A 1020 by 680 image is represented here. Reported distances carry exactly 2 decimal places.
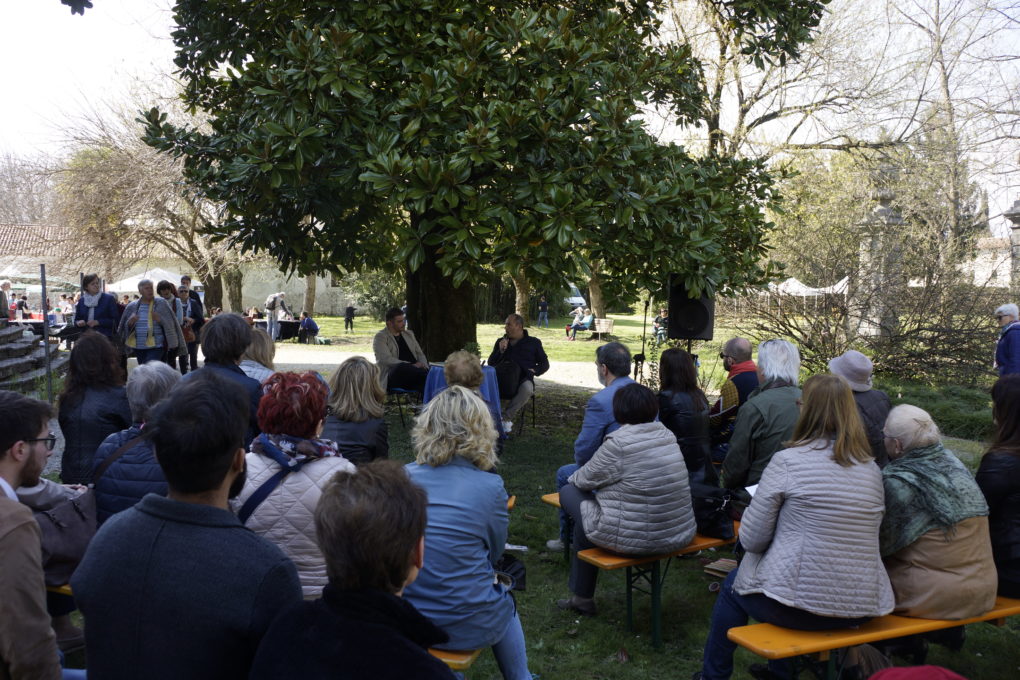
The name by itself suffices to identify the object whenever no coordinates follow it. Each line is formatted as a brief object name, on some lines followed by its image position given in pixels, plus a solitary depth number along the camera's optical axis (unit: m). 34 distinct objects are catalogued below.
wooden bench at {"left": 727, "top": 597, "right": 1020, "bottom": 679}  3.20
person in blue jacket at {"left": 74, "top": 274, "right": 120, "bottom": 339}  11.88
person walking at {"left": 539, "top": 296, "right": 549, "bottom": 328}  34.84
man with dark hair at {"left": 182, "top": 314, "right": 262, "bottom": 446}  4.41
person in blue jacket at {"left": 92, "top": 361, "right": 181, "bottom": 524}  3.19
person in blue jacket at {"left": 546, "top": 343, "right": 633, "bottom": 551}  5.02
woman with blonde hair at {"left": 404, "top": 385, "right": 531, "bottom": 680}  3.13
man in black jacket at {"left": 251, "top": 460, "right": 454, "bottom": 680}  1.63
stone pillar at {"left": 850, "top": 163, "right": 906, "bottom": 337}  12.80
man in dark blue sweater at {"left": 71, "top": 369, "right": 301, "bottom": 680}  1.78
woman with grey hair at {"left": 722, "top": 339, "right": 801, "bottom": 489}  4.62
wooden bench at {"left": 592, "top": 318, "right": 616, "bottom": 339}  28.33
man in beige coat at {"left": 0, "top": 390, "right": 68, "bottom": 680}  2.21
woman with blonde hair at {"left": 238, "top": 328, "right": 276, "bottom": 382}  4.81
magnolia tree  7.27
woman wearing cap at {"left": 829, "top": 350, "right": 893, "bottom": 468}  4.80
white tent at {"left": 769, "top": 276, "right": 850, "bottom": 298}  12.93
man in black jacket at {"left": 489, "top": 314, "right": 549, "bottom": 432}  9.51
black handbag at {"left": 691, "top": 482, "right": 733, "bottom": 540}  4.64
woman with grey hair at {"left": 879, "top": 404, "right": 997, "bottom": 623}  3.44
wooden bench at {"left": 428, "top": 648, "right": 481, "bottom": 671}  3.11
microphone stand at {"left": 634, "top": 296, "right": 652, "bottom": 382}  9.81
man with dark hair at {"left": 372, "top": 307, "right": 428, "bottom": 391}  9.51
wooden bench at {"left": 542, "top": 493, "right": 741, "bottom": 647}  4.24
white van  40.55
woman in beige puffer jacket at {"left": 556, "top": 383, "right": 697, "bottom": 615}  4.15
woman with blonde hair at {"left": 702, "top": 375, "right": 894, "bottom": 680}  3.31
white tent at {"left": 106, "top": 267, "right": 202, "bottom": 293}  25.06
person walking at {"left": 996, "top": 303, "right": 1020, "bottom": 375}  8.90
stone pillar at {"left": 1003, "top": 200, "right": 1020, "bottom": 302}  12.65
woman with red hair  2.83
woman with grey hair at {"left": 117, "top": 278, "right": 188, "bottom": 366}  11.37
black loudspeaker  8.82
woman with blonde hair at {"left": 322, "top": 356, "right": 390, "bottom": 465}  4.09
